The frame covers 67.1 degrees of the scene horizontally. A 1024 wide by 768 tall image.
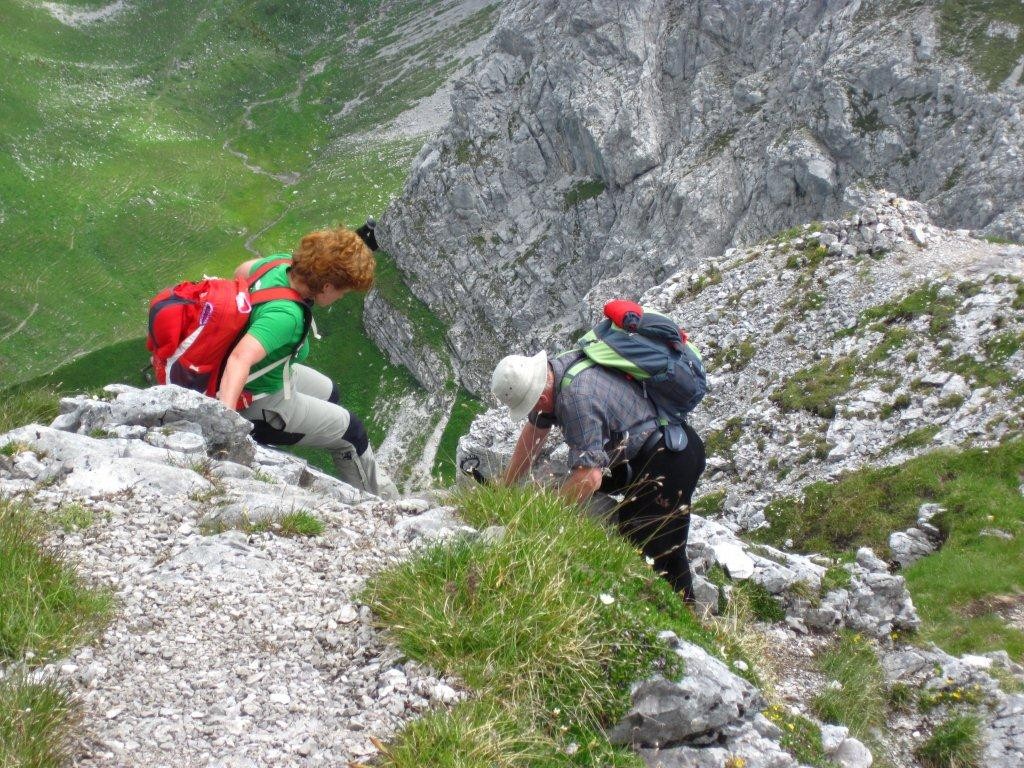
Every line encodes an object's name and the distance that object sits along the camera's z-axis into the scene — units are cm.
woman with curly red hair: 837
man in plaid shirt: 702
